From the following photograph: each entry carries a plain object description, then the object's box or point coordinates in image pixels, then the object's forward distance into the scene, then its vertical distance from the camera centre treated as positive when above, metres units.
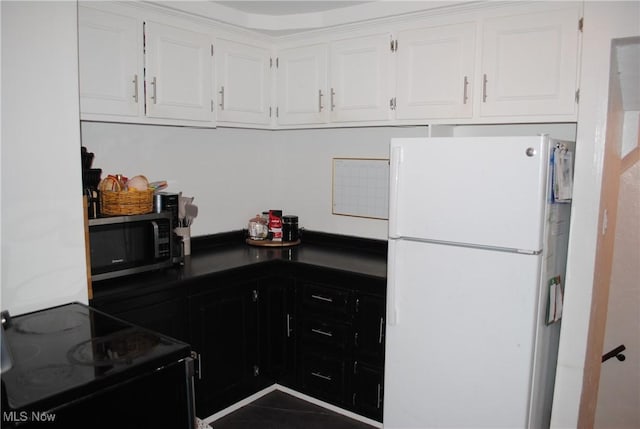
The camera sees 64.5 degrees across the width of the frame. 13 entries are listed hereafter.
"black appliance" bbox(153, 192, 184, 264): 2.85 -0.29
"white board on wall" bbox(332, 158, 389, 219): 3.39 -0.17
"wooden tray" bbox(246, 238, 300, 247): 3.52 -0.57
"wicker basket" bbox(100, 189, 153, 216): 2.61 -0.24
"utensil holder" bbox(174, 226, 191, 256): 3.09 -0.48
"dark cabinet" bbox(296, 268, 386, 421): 2.85 -1.03
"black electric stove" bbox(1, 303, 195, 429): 1.40 -0.65
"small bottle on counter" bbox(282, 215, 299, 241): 3.59 -0.47
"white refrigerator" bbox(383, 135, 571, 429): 2.19 -0.53
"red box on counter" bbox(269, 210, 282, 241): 3.59 -0.45
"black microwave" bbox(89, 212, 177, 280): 2.52 -0.46
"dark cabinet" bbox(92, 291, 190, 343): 2.43 -0.77
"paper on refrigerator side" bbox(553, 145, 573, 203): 2.22 -0.03
